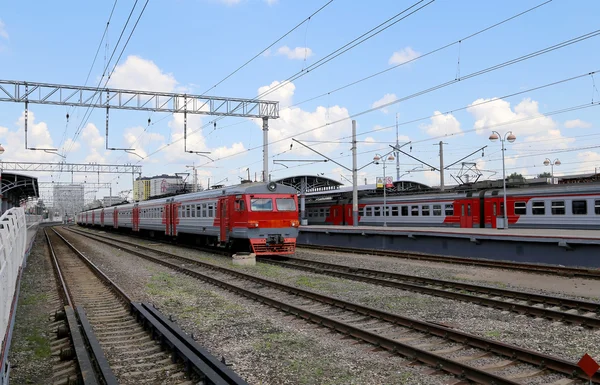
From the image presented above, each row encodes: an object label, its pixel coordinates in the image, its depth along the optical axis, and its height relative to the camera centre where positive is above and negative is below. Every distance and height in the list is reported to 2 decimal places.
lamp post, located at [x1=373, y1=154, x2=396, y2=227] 31.92 +4.11
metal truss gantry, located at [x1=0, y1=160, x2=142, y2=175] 48.56 +5.46
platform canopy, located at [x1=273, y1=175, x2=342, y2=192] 45.92 +3.22
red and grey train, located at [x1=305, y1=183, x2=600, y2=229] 22.80 +0.14
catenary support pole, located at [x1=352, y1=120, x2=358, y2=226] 30.48 +1.96
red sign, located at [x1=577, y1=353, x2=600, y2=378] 4.23 -1.38
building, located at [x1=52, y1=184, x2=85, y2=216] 100.12 +4.71
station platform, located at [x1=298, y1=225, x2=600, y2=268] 16.52 -1.39
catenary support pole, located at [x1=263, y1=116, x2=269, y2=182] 27.38 +3.90
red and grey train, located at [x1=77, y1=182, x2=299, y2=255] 19.16 -0.06
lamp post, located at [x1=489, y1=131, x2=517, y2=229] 24.62 +3.67
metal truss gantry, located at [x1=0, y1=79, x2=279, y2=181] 22.45 +5.99
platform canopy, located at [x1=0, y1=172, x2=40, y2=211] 30.36 +2.52
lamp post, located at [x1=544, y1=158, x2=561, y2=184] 46.91 +4.53
